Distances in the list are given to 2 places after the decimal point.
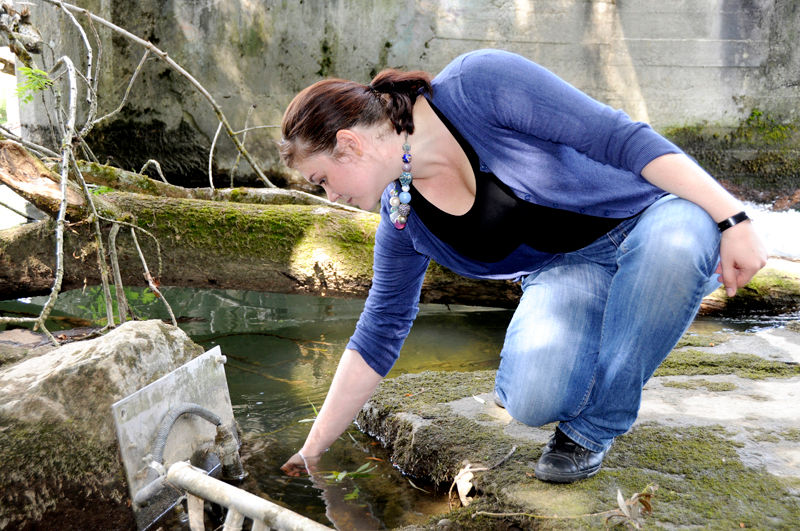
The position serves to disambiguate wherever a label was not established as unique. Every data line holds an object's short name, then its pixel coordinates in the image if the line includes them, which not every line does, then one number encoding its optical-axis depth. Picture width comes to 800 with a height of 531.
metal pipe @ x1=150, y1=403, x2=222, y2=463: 1.81
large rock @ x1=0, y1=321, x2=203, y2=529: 1.73
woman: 1.64
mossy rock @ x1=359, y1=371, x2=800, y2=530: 1.63
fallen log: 3.53
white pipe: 1.40
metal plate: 1.81
